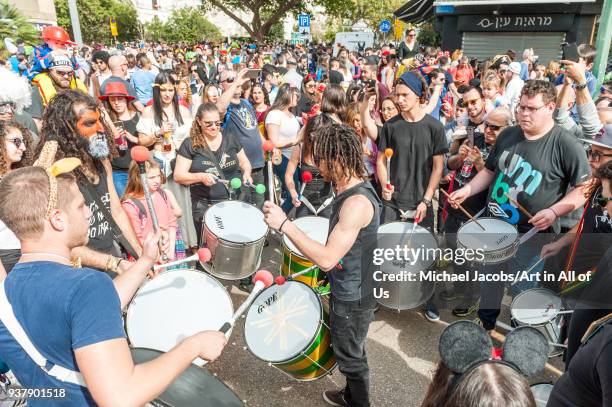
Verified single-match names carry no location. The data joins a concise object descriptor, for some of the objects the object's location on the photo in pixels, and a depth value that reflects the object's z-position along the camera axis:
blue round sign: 16.44
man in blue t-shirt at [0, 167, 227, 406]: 1.20
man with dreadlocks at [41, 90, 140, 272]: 2.69
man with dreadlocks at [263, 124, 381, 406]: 2.19
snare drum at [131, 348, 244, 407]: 1.63
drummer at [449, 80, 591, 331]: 2.82
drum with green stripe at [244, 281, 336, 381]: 2.48
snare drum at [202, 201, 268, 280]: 3.30
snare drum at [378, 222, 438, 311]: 3.07
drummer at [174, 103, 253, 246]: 3.93
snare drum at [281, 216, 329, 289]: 3.31
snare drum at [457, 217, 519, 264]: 2.87
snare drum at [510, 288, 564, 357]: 2.70
